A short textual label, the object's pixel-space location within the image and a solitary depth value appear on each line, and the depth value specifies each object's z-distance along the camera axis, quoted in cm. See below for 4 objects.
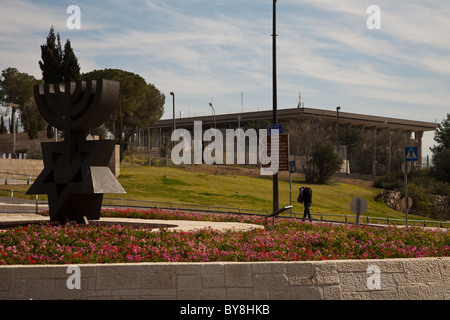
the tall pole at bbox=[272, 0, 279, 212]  2406
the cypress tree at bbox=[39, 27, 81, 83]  5600
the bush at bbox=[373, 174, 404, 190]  5219
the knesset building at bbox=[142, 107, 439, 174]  8269
